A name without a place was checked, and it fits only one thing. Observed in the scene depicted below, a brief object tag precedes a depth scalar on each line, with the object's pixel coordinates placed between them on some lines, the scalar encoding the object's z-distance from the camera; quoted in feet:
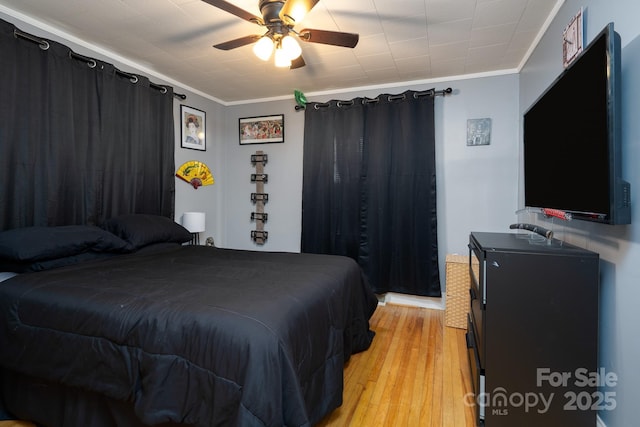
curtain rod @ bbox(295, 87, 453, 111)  10.86
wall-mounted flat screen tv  4.01
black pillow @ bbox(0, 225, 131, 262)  6.22
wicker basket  9.69
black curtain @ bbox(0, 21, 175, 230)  7.16
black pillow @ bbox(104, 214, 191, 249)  8.41
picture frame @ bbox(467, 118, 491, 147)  10.56
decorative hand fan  12.06
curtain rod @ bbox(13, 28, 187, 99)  7.22
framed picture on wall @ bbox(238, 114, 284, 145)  13.33
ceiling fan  5.60
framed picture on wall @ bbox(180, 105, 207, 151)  11.98
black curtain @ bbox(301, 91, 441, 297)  11.03
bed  3.83
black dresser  4.62
